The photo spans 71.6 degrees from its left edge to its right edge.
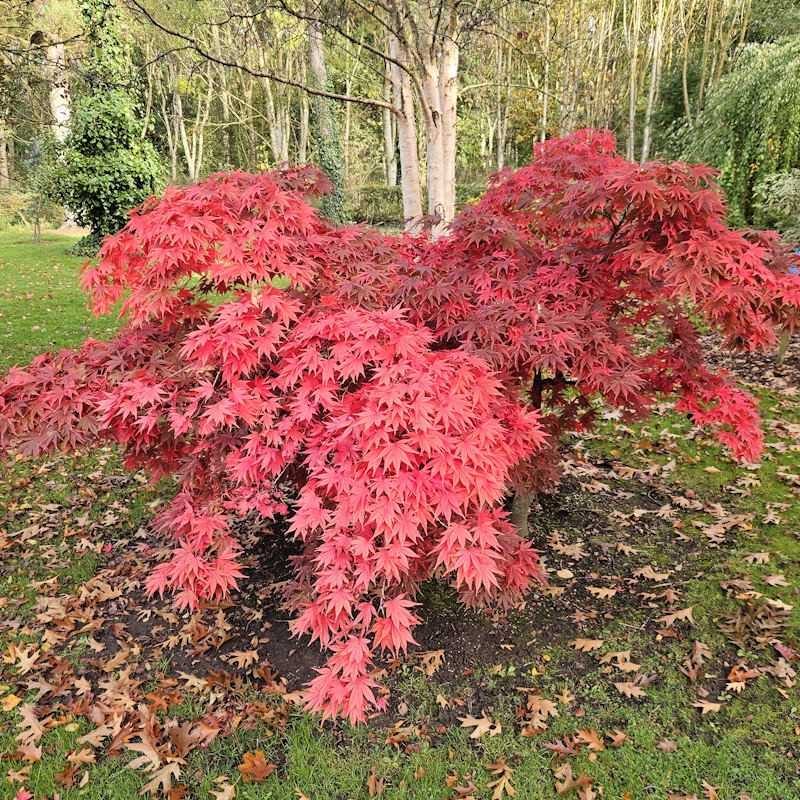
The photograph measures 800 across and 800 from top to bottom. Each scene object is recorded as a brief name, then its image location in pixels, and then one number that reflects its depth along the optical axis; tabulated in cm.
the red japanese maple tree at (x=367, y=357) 212
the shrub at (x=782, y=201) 714
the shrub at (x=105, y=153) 1284
